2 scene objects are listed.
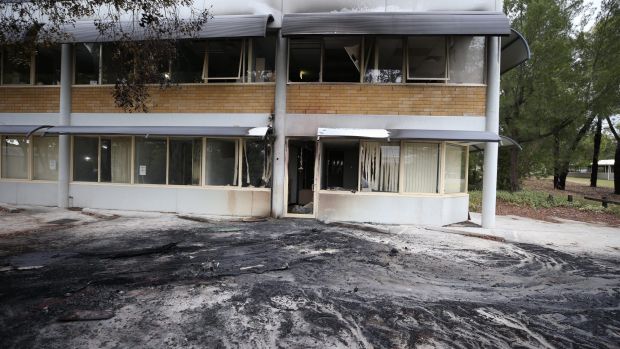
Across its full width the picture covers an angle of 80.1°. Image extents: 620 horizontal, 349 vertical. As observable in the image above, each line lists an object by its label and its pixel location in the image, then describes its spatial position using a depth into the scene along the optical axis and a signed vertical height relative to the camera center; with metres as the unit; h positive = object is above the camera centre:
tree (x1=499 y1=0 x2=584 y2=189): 17.50 +4.49
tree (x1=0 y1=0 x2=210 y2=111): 6.85 +2.30
